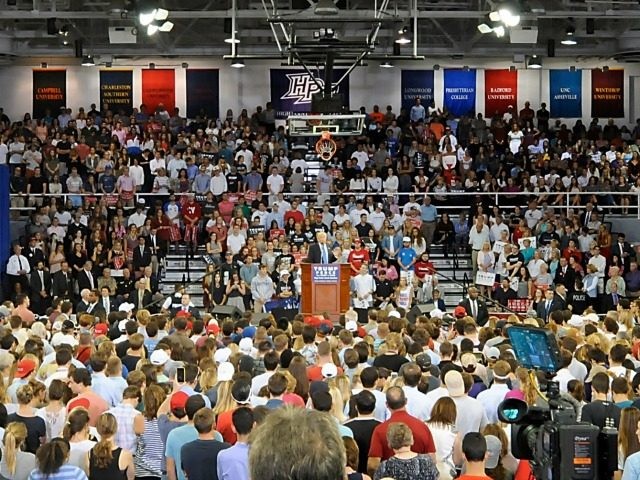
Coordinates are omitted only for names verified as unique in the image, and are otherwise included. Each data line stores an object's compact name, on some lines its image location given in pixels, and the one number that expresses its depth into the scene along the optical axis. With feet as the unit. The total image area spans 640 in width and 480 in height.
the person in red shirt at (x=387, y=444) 26.23
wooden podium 67.87
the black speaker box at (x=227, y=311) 61.87
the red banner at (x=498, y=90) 119.44
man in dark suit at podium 69.77
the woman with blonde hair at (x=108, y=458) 25.70
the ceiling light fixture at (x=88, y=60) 102.94
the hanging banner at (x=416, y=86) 119.44
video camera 17.93
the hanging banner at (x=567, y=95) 120.67
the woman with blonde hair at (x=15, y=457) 25.99
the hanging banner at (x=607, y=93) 120.88
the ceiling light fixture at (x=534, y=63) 106.32
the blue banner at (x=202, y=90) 118.73
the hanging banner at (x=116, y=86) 118.21
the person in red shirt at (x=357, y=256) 74.64
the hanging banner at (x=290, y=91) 116.88
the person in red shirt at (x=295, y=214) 82.99
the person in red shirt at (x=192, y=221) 84.69
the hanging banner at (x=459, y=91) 119.14
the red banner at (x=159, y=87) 118.33
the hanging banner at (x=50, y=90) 117.70
